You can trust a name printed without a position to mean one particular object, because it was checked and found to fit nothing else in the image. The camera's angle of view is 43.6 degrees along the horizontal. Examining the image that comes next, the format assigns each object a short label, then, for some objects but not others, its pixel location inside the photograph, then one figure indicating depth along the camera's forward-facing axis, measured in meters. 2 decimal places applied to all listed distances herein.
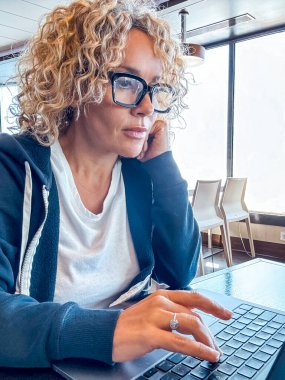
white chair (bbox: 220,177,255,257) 3.46
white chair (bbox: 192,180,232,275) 3.06
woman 0.56
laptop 0.47
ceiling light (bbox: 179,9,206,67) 2.59
